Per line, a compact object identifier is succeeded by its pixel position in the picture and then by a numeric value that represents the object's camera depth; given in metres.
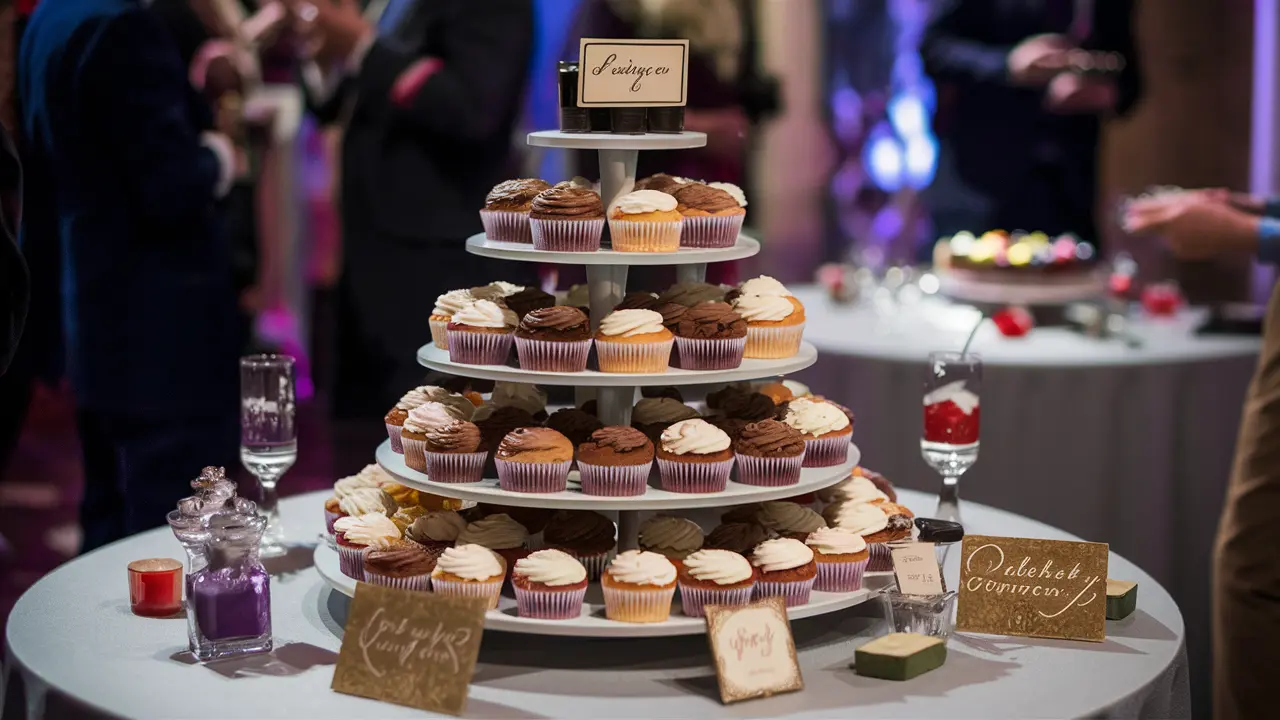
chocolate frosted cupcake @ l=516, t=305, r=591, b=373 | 2.15
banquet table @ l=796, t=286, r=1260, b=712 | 3.93
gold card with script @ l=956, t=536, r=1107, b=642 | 2.14
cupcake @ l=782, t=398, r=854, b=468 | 2.29
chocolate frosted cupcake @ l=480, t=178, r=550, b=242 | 2.25
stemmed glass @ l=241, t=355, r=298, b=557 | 2.57
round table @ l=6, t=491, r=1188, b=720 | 1.84
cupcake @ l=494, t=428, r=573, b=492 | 2.08
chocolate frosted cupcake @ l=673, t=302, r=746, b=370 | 2.19
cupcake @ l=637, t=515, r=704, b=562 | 2.13
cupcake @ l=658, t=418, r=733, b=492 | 2.11
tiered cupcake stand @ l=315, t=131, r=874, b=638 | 1.99
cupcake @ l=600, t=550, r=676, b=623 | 1.97
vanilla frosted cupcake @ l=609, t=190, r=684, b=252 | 2.15
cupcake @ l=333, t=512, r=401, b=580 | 2.13
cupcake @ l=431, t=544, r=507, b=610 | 2.00
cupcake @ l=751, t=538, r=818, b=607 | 2.05
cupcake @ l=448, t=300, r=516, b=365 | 2.19
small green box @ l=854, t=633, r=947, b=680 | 1.95
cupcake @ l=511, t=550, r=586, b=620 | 1.97
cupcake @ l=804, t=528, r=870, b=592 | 2.14
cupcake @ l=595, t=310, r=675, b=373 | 2.16
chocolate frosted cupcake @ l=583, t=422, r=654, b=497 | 2.09
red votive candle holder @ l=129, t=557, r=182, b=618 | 2.21
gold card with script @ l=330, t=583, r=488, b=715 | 1.82
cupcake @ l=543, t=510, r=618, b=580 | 2.13
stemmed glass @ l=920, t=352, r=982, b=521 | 2.64
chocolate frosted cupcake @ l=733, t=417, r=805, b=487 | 2.17
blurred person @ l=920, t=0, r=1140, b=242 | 5.32
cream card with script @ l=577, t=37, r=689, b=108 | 2.15
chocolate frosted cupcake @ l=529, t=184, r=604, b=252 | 2.14
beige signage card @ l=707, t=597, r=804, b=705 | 1.88
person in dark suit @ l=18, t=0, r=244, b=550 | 3.65
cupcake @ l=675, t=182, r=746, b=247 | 2.28
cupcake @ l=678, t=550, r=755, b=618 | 2.00
